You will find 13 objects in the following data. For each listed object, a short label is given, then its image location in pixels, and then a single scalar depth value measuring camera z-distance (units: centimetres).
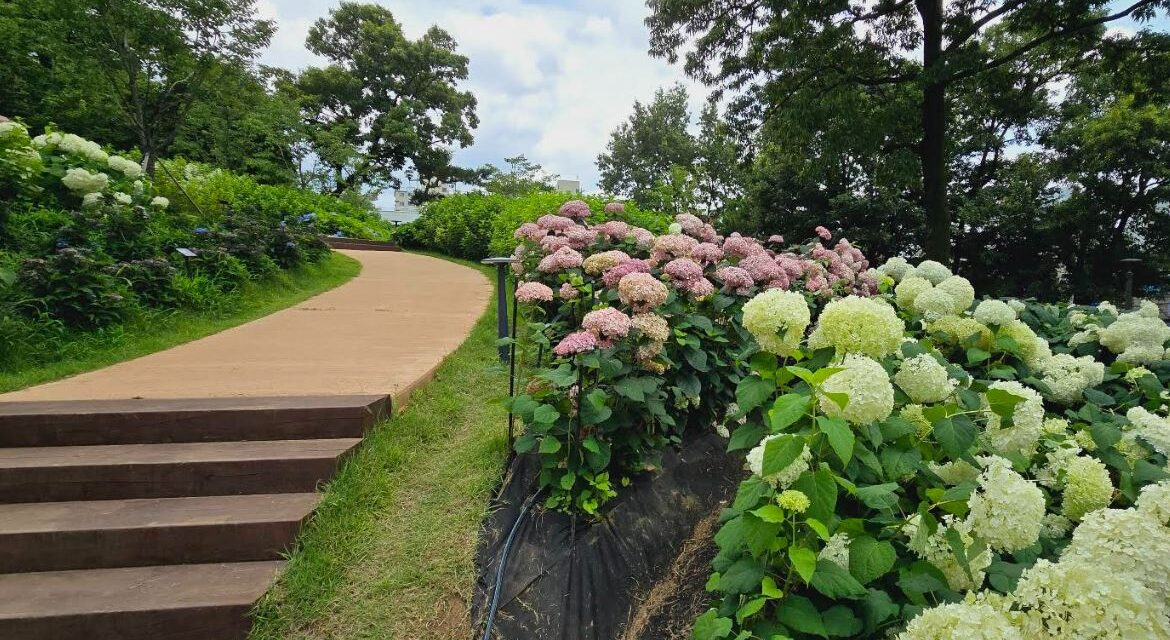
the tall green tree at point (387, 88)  2525
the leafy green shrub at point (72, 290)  397
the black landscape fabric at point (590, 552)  189
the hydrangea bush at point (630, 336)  208
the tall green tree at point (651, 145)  3159
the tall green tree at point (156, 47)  750
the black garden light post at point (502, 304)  352
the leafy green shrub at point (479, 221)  519
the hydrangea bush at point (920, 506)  79
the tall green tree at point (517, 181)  2335
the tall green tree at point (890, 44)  816
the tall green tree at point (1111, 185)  1094
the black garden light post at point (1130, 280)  1005
